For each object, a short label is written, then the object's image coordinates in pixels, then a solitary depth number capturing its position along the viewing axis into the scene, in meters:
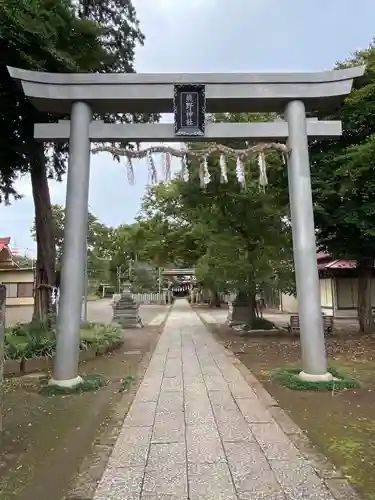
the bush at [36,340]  8.14
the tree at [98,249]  39.38
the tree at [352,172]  9.63
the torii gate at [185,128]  6.59
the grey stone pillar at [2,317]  3.69
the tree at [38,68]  7.11
